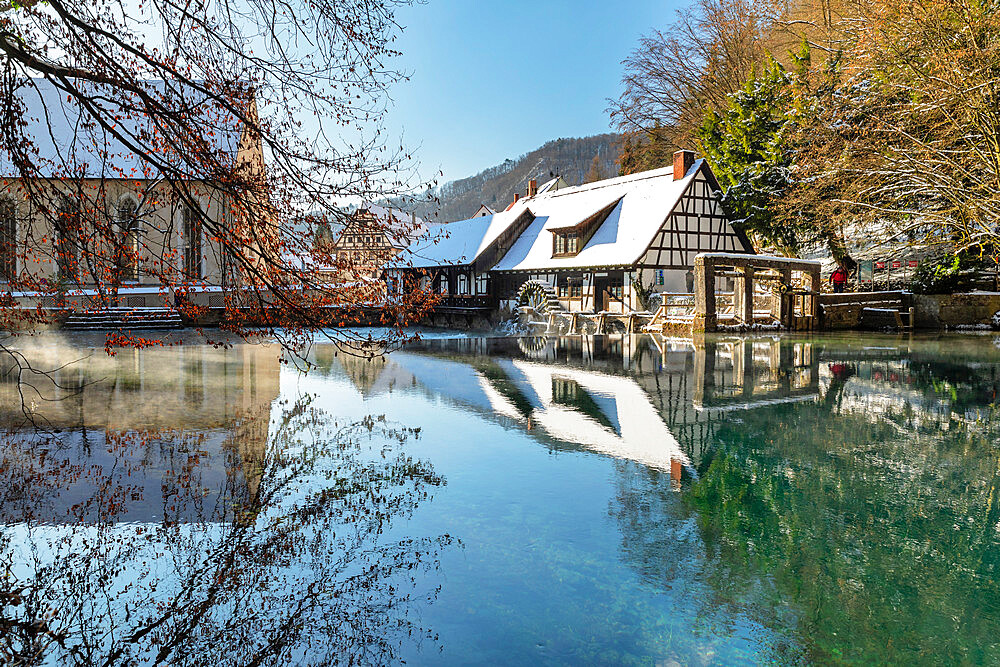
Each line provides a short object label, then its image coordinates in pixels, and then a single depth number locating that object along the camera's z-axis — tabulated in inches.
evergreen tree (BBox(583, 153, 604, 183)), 3495.6
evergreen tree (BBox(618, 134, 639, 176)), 1845.1
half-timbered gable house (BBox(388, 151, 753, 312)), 1269.7
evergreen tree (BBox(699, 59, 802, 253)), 1213.1
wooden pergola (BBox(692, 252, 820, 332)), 971.3
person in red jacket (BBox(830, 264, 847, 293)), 1330.0
